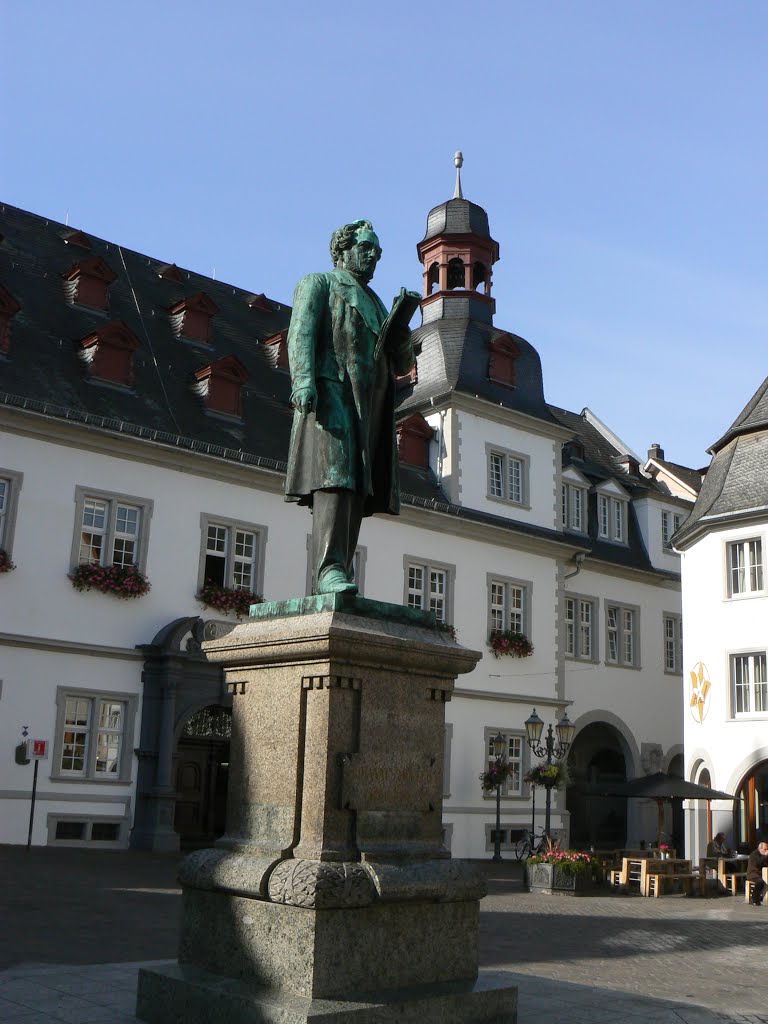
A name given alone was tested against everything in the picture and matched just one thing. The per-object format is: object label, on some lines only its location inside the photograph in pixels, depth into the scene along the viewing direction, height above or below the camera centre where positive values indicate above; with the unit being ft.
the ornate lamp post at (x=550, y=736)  73.20 +3.57
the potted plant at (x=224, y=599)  76.64 +11.69
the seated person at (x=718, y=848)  75.31 -3.28
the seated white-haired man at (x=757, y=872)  61.52 -3.86
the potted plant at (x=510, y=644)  95.14 +11.68
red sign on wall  66.85 +1.36
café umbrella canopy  74.74 +0.34
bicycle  87.25 -4.01
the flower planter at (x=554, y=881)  61.62 -4.65
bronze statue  22.43 +7.30
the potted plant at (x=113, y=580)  70.64 +11.77
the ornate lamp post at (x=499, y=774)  85.71 +1.16
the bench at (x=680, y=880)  65.72 -4.81
